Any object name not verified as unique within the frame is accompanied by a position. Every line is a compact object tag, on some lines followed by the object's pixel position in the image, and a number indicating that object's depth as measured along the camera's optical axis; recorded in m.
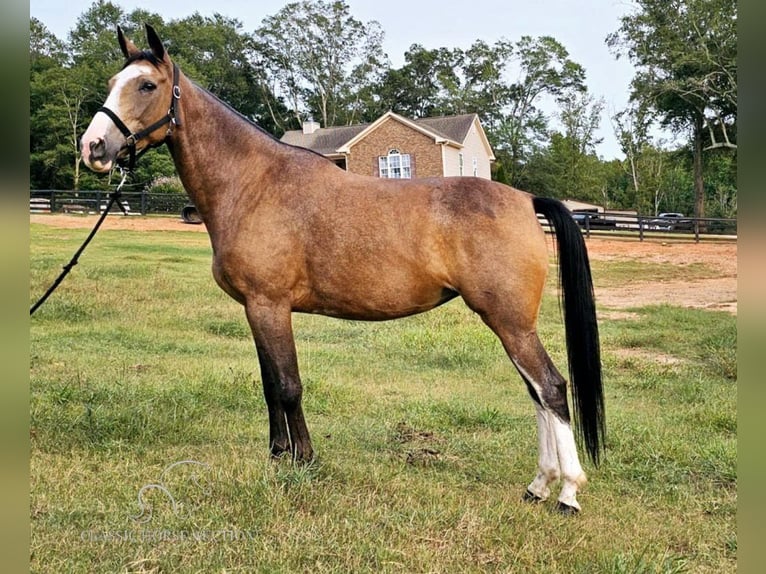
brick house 30.36
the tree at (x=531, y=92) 44.06
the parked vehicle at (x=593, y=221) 23.53
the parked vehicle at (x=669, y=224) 23.58
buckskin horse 3.31
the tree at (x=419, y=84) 51.94
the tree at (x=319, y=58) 45.25
